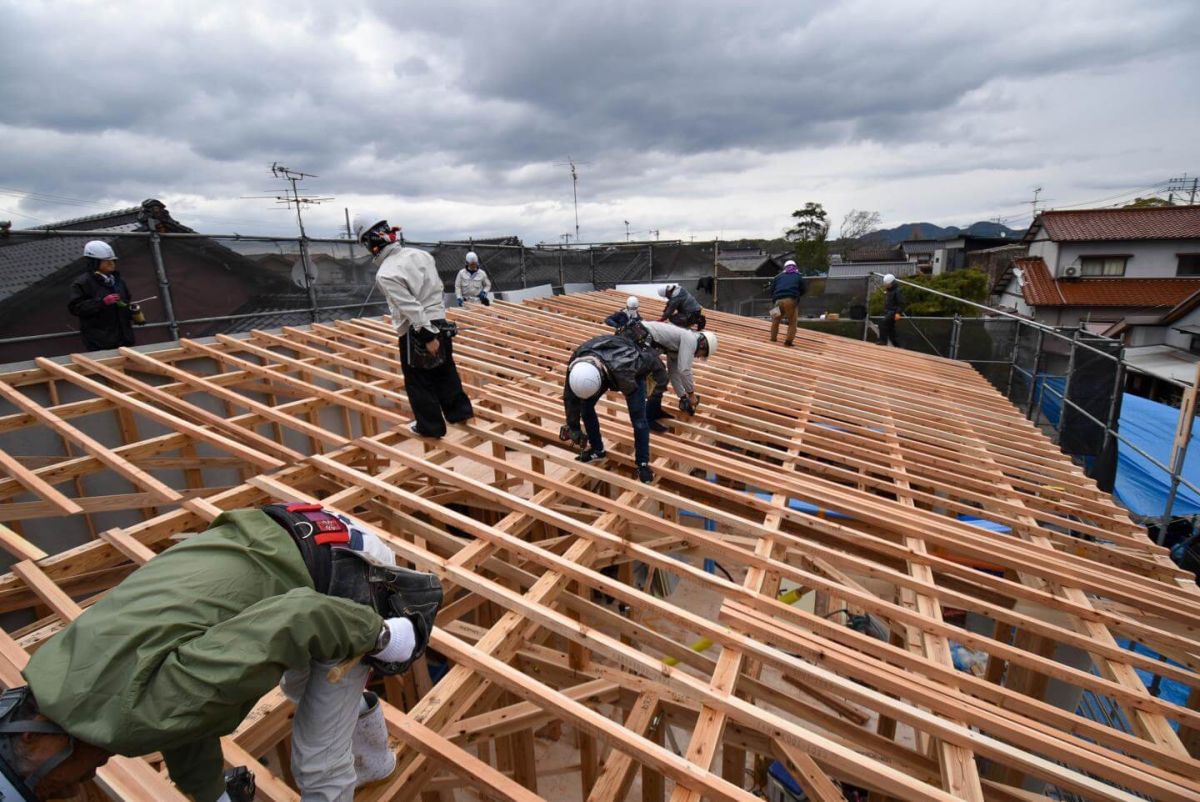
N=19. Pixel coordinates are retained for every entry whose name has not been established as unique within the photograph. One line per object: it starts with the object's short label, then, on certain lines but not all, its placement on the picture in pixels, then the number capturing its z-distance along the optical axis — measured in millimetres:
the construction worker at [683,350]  5059
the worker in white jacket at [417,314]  3883
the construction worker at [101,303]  5711
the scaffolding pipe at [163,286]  6598
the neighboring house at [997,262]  27114
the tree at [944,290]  22766
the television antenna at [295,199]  16000
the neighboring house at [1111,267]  21812
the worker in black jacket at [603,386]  3967
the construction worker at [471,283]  10312
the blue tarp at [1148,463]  7781
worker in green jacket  1413
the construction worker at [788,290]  9062
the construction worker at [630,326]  4617
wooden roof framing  2162
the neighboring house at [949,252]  37994
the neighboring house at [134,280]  5938
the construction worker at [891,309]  11352
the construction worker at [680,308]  7840
